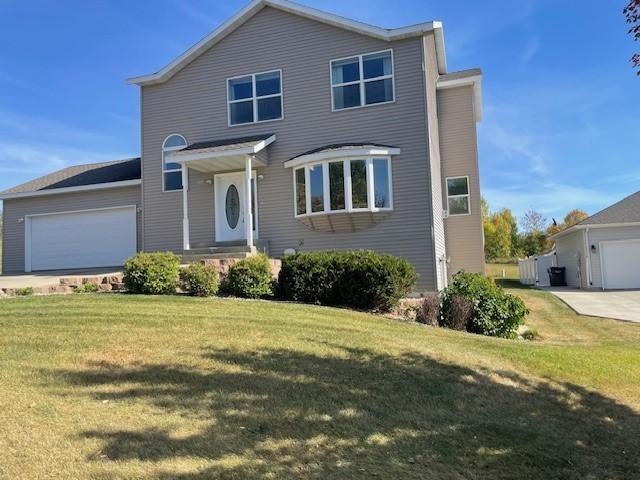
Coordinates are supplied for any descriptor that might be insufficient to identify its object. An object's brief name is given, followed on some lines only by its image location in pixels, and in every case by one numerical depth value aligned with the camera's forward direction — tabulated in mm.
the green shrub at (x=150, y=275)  10578
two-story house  13711
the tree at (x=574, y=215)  55969
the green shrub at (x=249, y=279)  10930
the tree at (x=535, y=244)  44438
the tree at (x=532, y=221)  54688
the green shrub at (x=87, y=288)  11172
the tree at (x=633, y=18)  4227
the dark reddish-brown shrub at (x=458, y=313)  10562
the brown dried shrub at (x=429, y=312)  10742
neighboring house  22703
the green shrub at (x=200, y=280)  10680
